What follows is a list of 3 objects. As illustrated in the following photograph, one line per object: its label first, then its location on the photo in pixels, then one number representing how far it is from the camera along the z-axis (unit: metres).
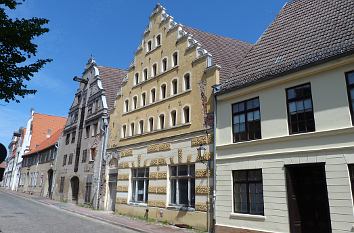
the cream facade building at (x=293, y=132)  12.45
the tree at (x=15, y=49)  10.17
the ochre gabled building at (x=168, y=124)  18.52
